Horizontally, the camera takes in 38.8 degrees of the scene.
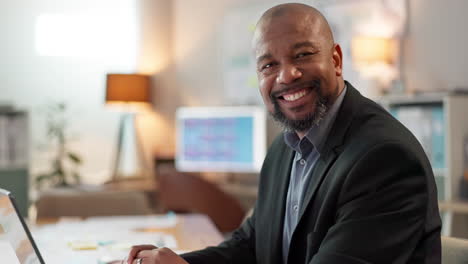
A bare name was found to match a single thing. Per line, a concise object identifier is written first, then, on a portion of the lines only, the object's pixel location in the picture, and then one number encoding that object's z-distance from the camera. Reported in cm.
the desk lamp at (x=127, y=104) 586
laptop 136
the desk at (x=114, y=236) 209
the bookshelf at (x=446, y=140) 367
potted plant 581
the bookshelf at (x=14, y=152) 527
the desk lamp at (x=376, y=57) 429
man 129
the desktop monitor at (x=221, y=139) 498
